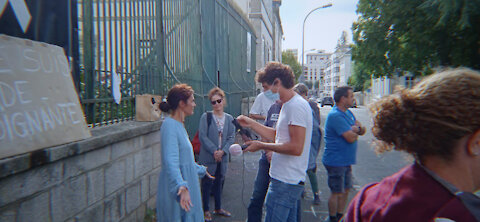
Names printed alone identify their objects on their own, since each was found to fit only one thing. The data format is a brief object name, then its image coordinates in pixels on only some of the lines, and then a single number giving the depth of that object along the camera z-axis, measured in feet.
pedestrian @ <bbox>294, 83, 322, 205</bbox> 14.40
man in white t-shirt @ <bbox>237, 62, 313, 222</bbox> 8.77
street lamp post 90.53
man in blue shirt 12.33
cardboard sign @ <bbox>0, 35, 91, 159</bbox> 6.03
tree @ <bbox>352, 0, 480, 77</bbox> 27.35
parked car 127.54
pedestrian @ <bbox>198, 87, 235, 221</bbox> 14.02
